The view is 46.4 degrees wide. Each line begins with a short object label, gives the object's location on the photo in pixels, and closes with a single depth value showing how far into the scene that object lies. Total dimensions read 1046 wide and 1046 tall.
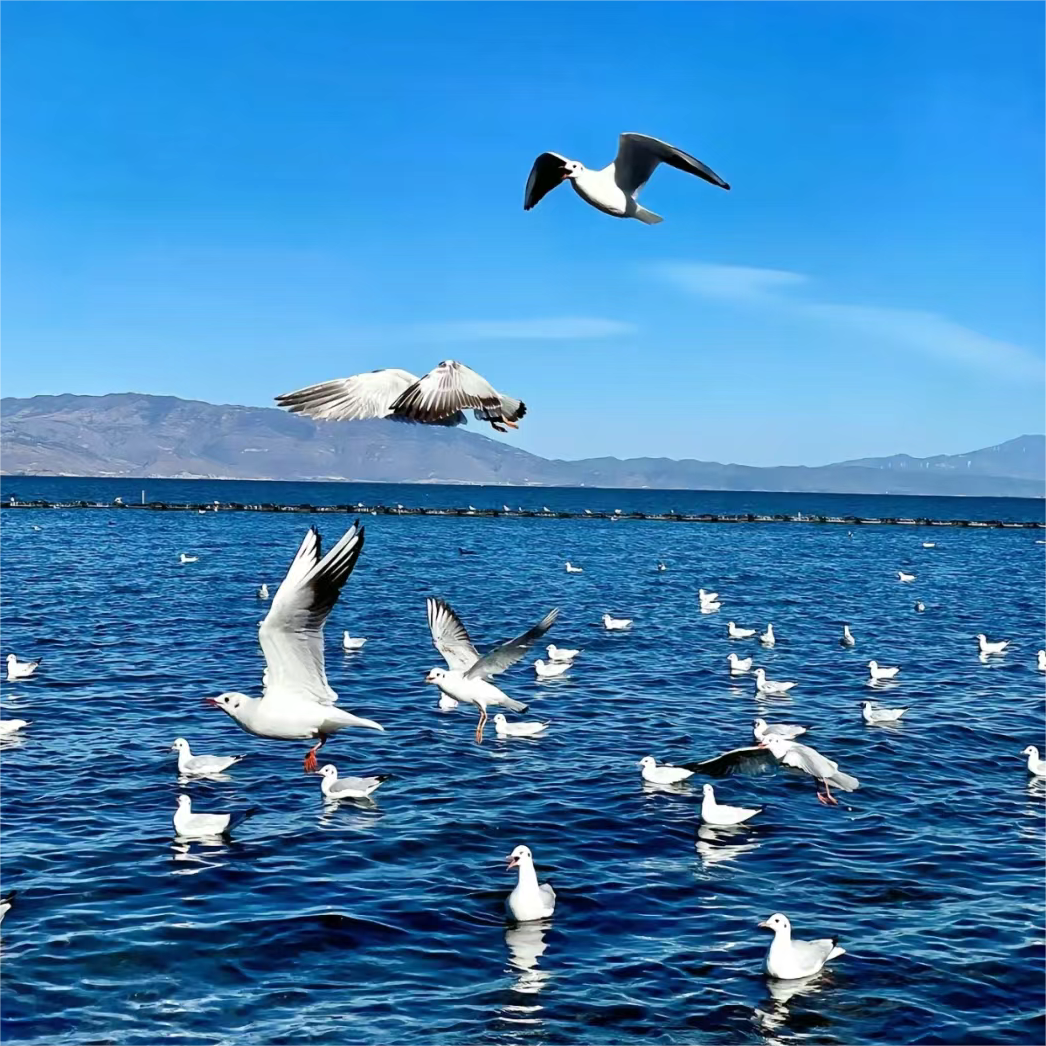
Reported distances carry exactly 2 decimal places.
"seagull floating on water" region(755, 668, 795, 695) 30.62
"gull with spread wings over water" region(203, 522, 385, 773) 10.88
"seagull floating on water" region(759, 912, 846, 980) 13.41
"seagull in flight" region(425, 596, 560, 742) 20.98
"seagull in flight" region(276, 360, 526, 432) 9.64
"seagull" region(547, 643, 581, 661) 34.41
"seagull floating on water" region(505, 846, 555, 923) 15.02
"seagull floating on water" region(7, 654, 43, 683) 30.52
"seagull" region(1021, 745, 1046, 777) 22.37
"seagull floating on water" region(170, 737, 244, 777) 21.25
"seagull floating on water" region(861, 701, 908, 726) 27.22
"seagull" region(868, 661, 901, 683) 32.81
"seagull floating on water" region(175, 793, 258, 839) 17.77
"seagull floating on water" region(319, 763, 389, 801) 19.97
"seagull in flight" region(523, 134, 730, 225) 9.97
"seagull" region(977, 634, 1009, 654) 37.94
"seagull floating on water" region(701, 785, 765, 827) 18.98
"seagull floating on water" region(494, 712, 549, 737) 25.38
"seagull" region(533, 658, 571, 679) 32.94
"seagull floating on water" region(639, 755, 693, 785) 21.28
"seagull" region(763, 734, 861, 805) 17.42
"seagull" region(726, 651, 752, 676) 33.94
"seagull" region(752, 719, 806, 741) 22.75
